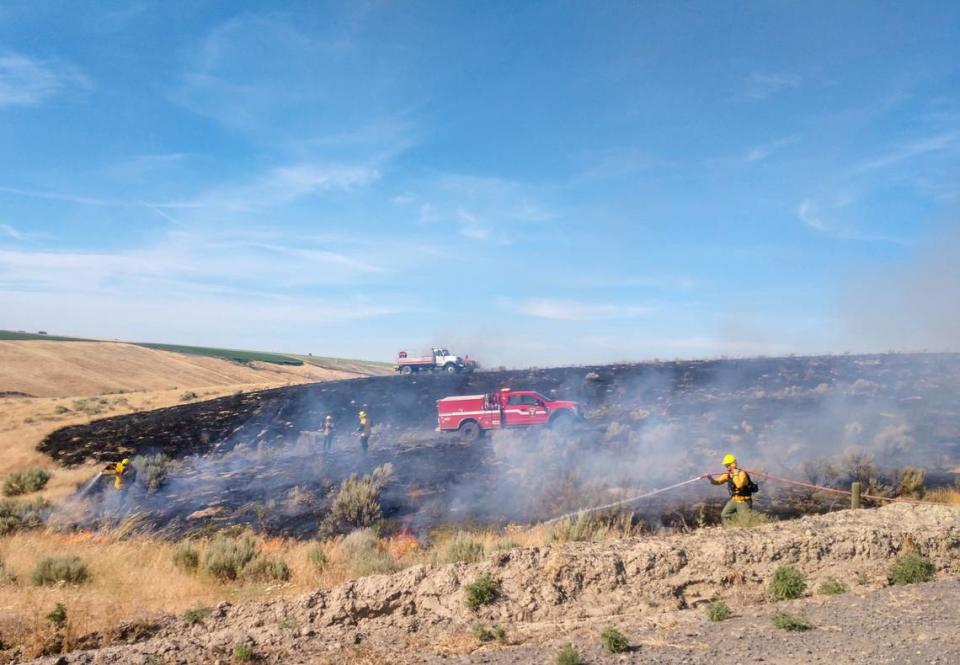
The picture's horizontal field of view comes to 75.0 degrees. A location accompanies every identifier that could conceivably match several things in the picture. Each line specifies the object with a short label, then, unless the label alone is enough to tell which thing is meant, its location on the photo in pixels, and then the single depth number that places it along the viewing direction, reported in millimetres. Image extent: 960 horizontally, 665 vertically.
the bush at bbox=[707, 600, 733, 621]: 7422
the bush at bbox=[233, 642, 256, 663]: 6761
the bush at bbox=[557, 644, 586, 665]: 6184
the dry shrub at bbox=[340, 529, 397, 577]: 10099
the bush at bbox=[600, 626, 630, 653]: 6562
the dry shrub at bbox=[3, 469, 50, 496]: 21986
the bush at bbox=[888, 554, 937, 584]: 8742
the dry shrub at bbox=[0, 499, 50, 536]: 15773
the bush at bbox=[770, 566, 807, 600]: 8273
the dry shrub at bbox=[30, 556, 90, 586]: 10117
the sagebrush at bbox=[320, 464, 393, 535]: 15641
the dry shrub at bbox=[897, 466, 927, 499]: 15648
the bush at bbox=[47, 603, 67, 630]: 7797
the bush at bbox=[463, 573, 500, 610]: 8141
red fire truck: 25797
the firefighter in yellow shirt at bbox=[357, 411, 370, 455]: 25547
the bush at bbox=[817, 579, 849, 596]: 8281
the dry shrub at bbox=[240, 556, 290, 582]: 10797
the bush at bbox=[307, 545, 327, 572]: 11260
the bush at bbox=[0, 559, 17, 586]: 10148
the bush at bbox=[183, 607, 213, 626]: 8172
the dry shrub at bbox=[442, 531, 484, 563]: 10227
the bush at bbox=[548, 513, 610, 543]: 11516
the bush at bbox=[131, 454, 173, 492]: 21578
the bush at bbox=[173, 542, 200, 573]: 11484
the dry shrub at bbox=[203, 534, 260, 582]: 10922
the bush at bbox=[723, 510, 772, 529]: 11219
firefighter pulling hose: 11859
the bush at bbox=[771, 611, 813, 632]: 6902
